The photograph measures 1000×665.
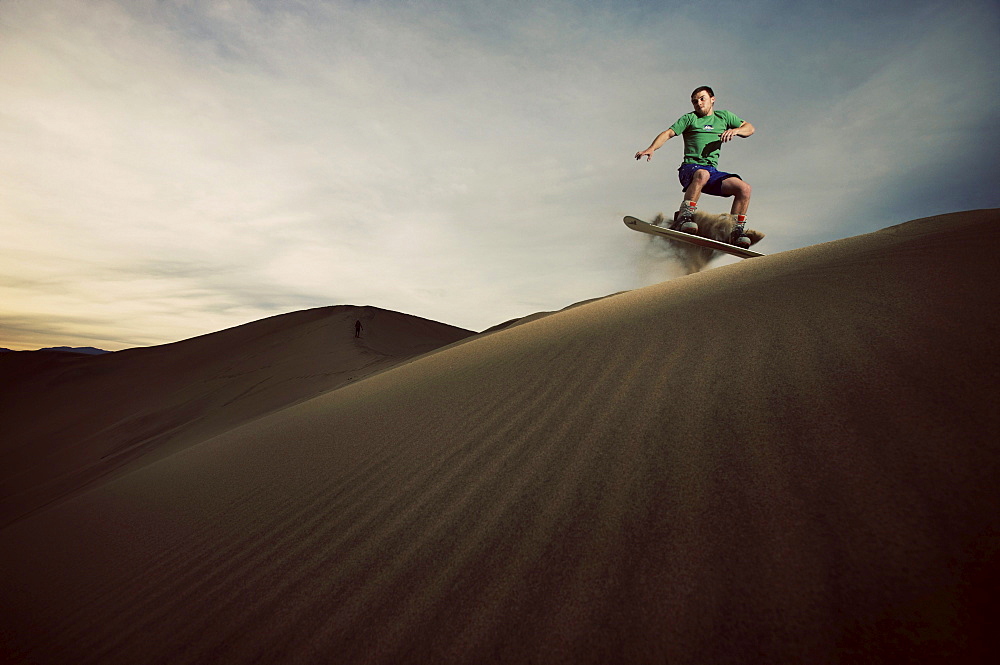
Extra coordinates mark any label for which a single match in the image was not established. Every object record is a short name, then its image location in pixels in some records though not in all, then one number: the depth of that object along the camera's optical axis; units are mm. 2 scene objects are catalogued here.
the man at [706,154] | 6535
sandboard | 6555
